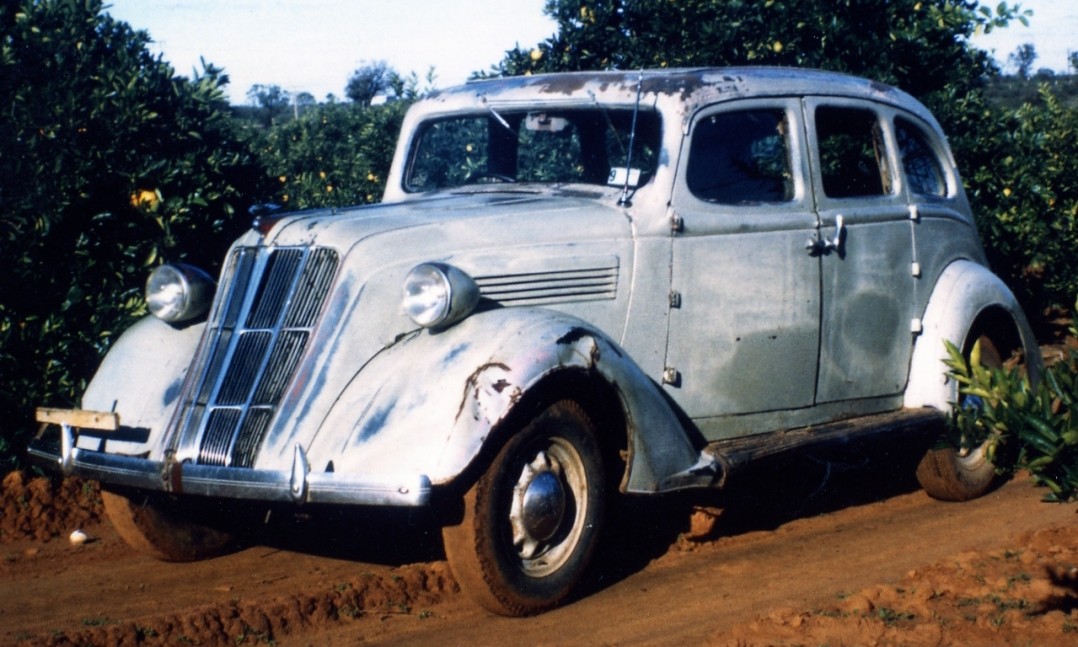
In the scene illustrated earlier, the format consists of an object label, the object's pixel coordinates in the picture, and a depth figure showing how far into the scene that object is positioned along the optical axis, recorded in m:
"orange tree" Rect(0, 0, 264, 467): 6.13
